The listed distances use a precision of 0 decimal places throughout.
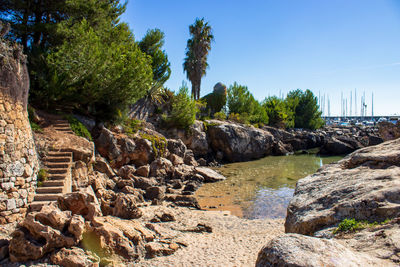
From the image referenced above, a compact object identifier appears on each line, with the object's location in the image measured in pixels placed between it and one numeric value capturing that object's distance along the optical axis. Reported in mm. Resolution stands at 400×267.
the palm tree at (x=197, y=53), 46625
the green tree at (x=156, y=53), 30109
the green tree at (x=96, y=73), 15758
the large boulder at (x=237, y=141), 33031
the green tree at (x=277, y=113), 52500
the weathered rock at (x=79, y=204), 6973
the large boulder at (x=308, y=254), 2822
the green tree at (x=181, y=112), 28391
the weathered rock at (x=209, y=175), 19906
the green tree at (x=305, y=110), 63562
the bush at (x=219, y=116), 39625
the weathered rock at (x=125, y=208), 9523
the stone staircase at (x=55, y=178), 9172
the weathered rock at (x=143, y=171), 17078
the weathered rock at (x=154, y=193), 13766
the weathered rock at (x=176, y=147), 23050
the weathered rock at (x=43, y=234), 5344
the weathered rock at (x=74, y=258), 5301
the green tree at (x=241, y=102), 44438
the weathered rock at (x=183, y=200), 13367
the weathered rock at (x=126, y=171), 15901
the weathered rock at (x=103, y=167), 14727
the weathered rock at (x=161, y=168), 17922
